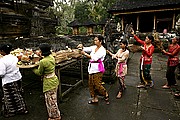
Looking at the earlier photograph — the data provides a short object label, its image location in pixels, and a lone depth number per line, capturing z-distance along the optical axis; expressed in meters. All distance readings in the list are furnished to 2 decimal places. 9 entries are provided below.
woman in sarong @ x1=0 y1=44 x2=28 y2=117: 2.88
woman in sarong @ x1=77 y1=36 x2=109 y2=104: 3.40
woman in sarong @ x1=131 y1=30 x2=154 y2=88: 4.23
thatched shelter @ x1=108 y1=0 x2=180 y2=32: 14.43
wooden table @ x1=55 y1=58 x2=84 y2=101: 3.48
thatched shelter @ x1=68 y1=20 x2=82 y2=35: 20.06
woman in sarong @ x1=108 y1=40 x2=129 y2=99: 3.92
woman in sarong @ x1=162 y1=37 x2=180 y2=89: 4.21
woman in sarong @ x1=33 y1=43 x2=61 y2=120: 2.64
